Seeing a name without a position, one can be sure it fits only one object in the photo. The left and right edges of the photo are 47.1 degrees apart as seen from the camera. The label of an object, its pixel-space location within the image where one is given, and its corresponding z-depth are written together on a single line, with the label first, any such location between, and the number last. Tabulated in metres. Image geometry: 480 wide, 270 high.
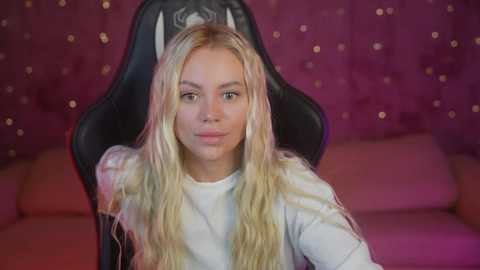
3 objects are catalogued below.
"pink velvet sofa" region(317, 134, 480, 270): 1.64
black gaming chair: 1.04
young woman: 0.91
